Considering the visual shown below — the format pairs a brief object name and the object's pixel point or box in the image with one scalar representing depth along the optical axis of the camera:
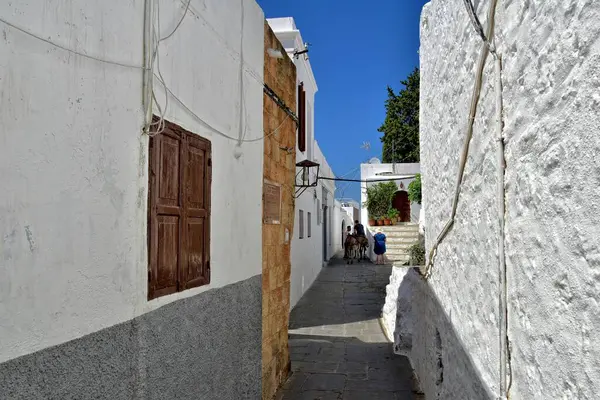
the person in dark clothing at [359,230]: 22.56
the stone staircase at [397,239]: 20.12
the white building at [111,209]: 1.84
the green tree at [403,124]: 30.89
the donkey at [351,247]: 22.20
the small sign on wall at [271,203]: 5.27
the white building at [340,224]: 27.61
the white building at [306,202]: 11.89
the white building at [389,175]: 22.64
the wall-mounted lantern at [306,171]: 8.65
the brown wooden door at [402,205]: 25.08
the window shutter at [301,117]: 11.52
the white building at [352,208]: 36.91
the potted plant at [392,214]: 21.75
